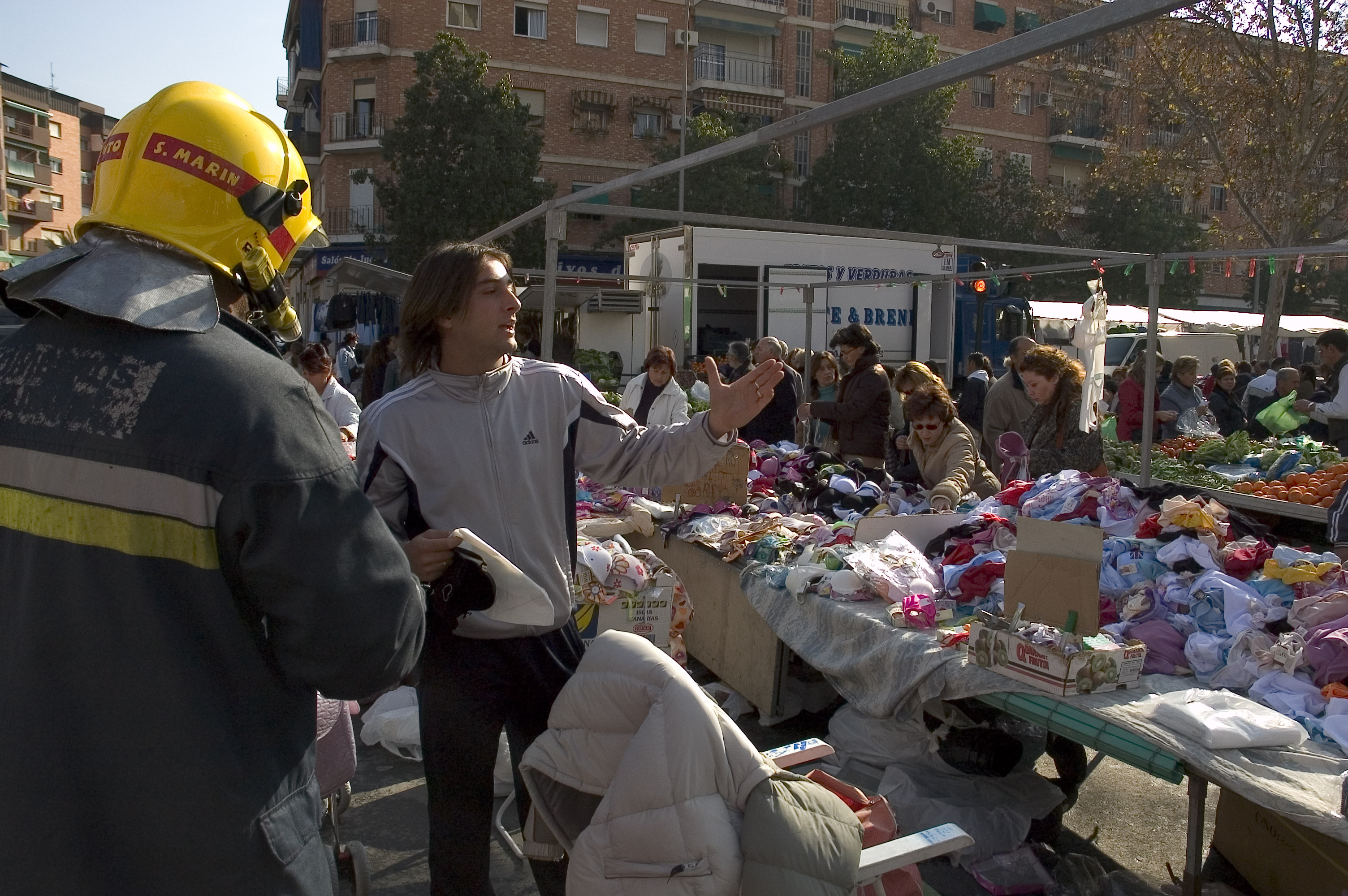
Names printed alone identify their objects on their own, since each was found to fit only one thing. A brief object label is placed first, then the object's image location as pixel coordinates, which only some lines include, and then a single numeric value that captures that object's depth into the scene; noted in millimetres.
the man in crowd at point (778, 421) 8484
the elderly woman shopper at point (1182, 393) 9758
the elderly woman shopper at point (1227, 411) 10688
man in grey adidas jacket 2252
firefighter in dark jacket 1225
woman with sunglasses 5438
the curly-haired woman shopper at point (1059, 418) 5363
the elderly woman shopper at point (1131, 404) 9062
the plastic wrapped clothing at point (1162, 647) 3244
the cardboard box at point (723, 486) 5730
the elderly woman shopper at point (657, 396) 7664
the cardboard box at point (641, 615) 4352
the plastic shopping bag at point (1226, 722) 2549
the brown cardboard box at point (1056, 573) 3037
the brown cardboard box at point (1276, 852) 2730
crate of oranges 6316
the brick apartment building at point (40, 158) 60156
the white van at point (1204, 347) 22078
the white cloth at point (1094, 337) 6129
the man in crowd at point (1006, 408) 7371
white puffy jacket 1862
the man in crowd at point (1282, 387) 11281
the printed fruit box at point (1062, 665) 2900
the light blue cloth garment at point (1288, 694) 2863
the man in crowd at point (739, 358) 10062
